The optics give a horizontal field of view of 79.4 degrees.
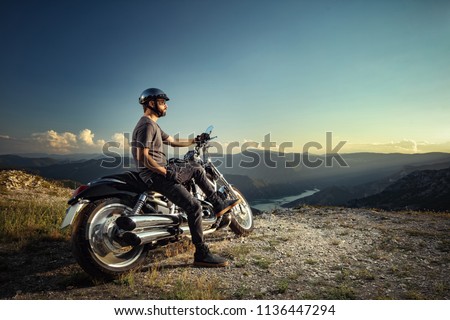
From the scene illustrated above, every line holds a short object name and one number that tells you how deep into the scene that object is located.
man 4.29
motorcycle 3.74
